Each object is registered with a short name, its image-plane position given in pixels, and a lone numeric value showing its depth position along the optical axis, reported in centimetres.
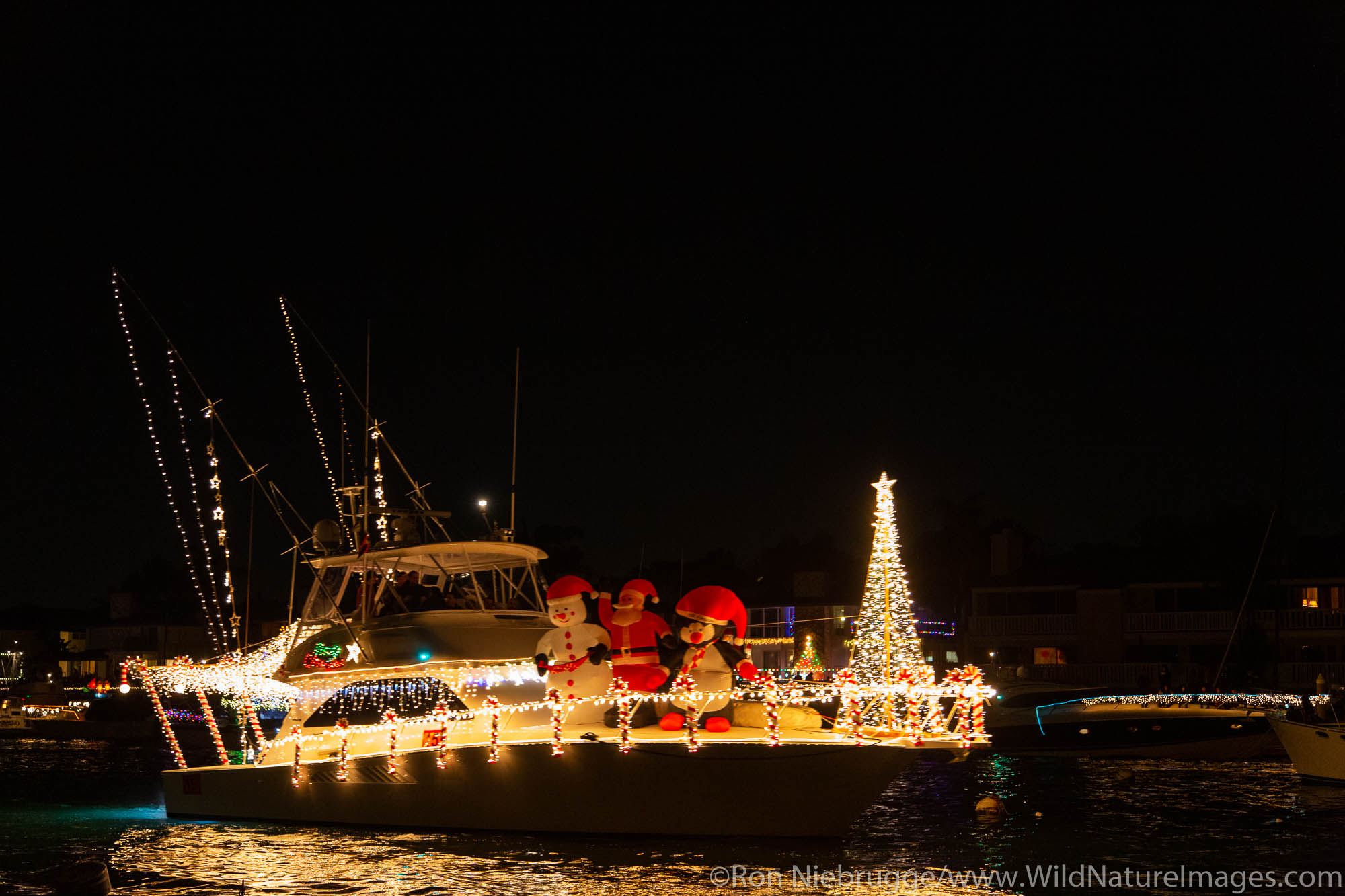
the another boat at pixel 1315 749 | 2481
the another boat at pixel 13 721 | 5088
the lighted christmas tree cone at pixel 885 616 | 2873
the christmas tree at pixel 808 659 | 4925
